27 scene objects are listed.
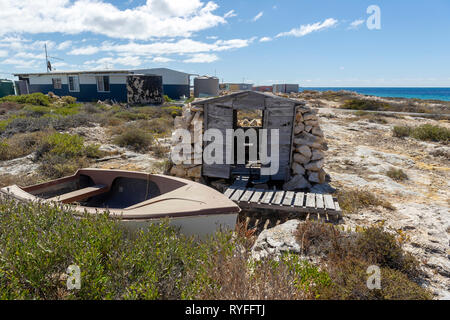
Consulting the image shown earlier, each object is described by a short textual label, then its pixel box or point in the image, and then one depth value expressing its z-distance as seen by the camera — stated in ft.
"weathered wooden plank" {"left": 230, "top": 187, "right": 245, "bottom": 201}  19.42
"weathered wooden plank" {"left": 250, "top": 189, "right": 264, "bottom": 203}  19.14
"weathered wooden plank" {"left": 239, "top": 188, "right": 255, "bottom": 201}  19.38
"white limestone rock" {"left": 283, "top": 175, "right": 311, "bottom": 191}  22.58
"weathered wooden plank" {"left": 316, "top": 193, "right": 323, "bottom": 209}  17.80
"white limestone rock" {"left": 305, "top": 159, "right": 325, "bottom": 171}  23.06
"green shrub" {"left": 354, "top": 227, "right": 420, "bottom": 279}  11.18
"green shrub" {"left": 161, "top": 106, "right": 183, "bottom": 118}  57.85
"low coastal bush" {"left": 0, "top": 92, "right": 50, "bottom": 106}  66.36
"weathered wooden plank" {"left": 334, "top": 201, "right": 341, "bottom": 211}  17.56
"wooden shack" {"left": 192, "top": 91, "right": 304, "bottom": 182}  22.59
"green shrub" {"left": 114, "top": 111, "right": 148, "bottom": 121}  51.65
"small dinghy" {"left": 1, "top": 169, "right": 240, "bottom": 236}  11.10
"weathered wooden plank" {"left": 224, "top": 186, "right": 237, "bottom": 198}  20.12
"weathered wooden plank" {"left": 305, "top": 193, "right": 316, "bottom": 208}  18.09
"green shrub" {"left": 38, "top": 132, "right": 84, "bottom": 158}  27.84
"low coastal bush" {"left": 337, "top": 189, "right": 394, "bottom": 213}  18.92
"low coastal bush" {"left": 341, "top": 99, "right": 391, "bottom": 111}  84.12
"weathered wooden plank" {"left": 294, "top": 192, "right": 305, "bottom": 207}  18.33
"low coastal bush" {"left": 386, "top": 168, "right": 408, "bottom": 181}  25.28
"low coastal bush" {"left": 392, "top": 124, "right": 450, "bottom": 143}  40.70
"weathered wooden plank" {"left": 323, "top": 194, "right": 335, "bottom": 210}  17.68
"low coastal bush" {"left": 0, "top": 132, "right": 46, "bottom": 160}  28.40
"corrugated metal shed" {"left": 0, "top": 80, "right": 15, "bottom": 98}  94.31
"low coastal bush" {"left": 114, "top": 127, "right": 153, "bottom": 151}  35.23
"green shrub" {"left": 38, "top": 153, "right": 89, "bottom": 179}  24.17
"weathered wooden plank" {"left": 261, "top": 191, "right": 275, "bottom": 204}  18.90
